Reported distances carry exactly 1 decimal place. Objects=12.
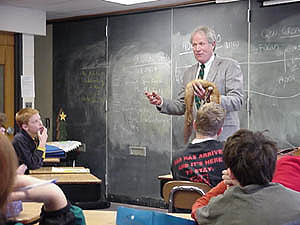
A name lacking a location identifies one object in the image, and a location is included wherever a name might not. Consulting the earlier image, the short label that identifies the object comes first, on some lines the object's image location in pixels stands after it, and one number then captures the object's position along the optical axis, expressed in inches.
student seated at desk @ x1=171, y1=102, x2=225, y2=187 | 130.9
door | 274.2
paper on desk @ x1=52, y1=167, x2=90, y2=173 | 180.2
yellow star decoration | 303.2
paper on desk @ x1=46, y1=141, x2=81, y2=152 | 227.7
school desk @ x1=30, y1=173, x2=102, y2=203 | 158.7
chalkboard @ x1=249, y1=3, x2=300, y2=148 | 215.9
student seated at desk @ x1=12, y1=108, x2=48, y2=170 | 175.5
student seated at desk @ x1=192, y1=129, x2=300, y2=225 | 75.9
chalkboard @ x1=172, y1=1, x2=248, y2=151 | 232.2
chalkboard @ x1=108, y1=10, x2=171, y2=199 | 262.2
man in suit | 193.3
